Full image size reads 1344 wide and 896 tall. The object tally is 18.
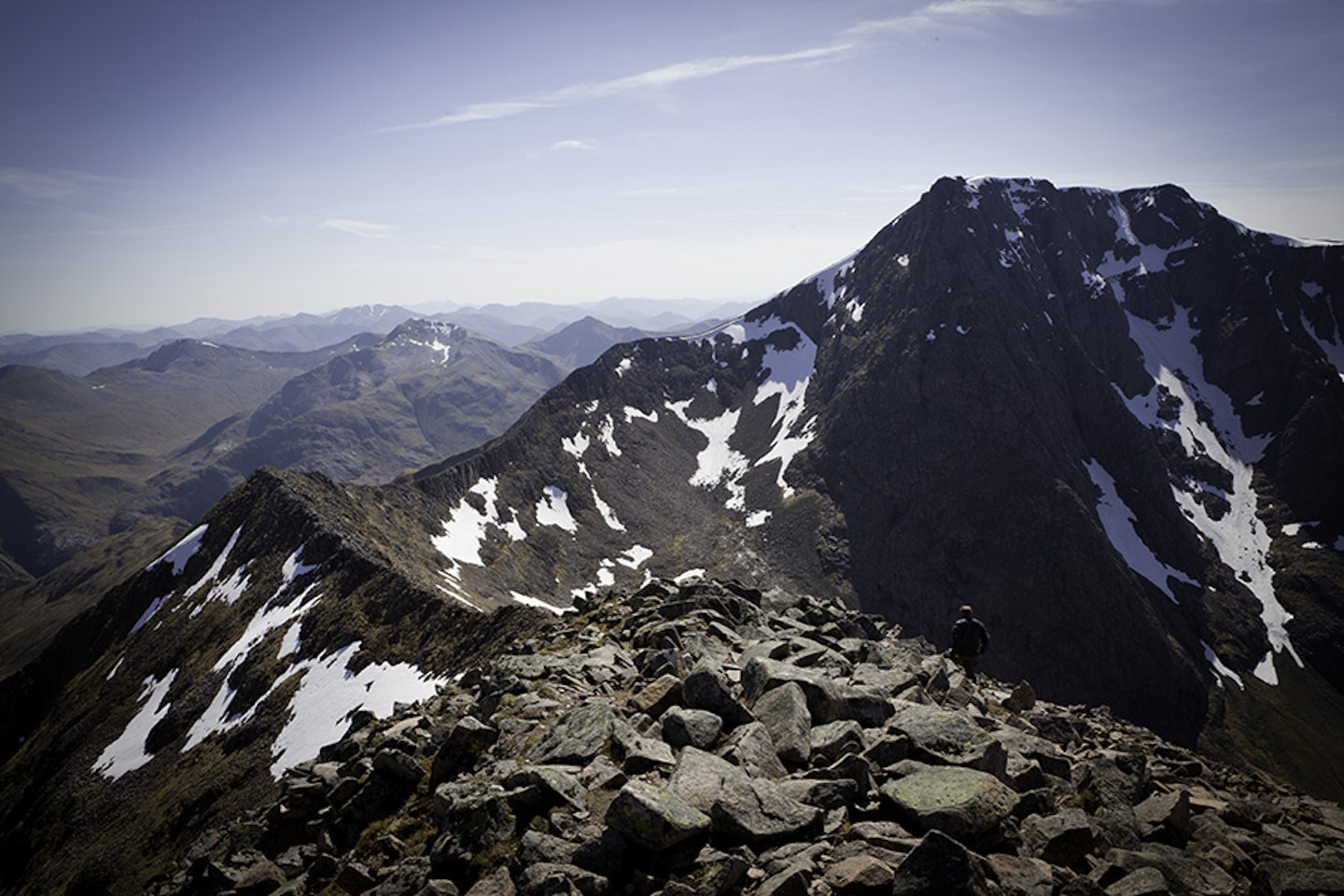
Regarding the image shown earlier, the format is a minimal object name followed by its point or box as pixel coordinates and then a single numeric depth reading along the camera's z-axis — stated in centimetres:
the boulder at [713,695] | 1427
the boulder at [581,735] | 1338
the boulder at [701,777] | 1116
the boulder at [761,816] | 1026
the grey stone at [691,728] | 1347
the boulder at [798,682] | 1464
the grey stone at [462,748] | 1484
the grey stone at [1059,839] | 1062
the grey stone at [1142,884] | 971
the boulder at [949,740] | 1256
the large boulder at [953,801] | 1036
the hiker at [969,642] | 2380
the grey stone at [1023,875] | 941
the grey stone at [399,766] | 1472
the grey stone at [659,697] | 1534
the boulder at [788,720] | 1295
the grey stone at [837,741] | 1283
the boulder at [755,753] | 1234
